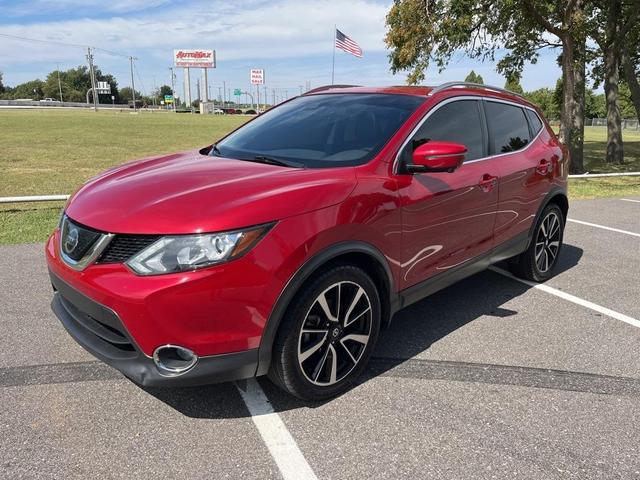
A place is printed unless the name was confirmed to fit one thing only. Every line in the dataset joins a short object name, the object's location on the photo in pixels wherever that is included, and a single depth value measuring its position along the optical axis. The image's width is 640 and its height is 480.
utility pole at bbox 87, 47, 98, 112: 92.14
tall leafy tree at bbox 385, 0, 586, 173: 13.55
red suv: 2.45
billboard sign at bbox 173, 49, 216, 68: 126.44
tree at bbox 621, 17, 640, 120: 18.24
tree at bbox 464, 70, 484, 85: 79.41
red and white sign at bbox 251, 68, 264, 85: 121.62
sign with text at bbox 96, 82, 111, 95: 138.00
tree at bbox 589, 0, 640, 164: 16.36
